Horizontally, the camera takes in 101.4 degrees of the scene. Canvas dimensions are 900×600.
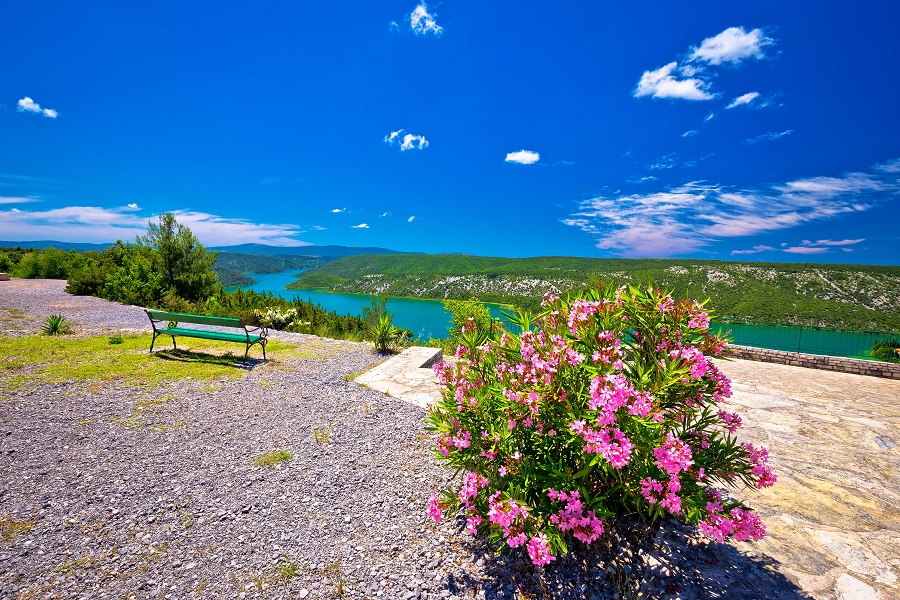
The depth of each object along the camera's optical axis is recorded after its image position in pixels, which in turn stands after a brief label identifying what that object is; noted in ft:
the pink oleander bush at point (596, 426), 5.83
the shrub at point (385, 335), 29.63
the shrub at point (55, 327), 30.56
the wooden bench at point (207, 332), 24.30
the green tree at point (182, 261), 56.08
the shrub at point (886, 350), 40.29
